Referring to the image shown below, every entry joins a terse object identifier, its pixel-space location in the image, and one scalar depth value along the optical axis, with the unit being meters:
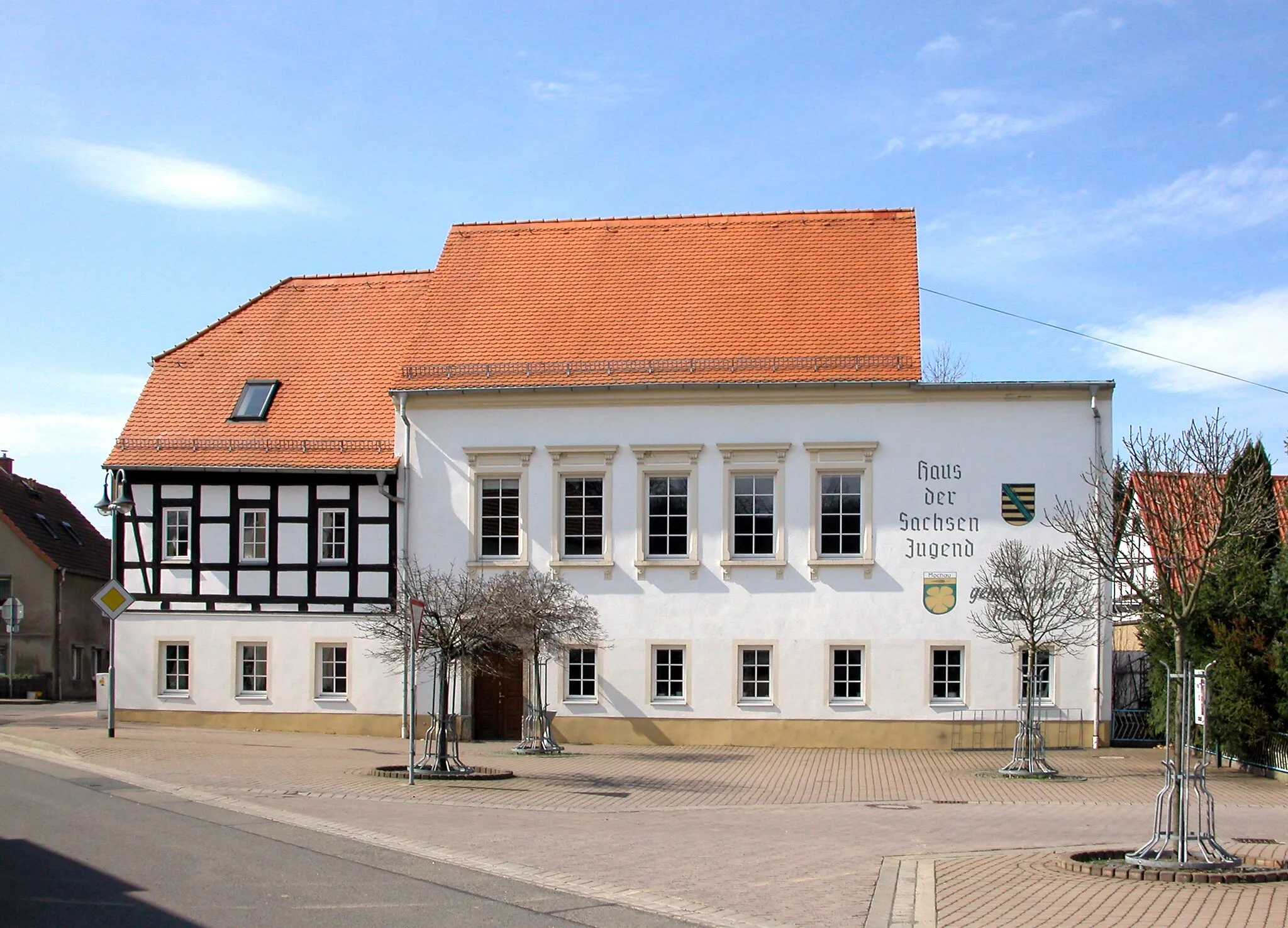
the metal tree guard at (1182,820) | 12.16
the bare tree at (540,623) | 23.11
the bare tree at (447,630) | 20.41
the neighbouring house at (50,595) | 44.06
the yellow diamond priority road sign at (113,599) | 25.78
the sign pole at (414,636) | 18.64
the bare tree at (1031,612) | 22.28
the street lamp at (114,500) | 28.28
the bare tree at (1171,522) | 13.19
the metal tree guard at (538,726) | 24.64
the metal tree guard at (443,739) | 20.00
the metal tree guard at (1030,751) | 21.94
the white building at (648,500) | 26.34
